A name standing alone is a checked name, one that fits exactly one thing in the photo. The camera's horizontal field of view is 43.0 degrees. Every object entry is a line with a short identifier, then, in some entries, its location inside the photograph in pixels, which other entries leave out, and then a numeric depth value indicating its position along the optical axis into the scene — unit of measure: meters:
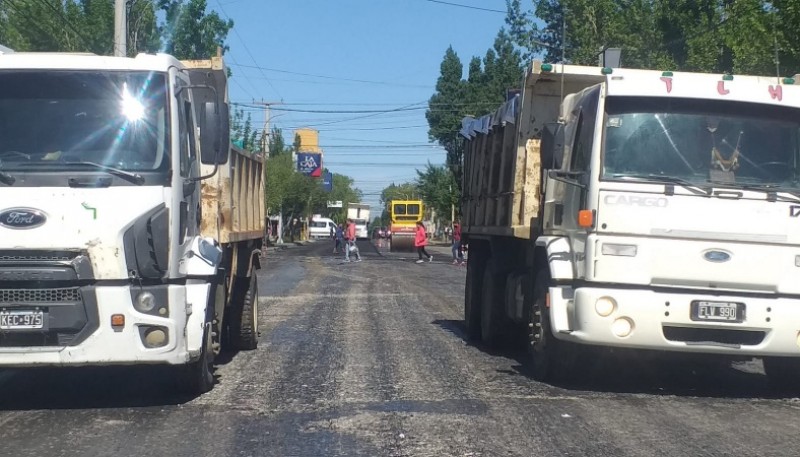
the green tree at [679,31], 17.88
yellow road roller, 56.22
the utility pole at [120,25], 19.55
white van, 102.19
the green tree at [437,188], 79.38
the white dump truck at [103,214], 7.24
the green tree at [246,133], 47.62
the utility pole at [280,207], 63.88
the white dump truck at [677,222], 8.16
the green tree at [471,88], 63.12
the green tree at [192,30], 32.09
